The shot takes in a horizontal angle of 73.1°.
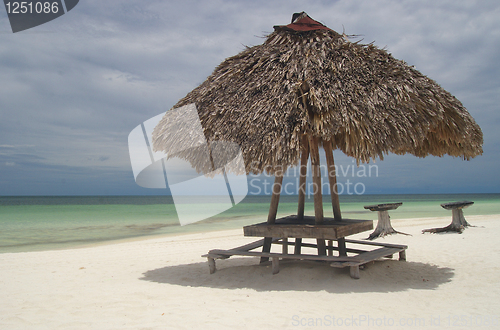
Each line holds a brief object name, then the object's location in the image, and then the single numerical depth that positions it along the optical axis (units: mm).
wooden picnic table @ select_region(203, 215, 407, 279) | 4293
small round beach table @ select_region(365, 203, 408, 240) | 9277
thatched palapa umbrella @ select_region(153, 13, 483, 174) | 3945
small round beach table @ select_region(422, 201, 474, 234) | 9500
